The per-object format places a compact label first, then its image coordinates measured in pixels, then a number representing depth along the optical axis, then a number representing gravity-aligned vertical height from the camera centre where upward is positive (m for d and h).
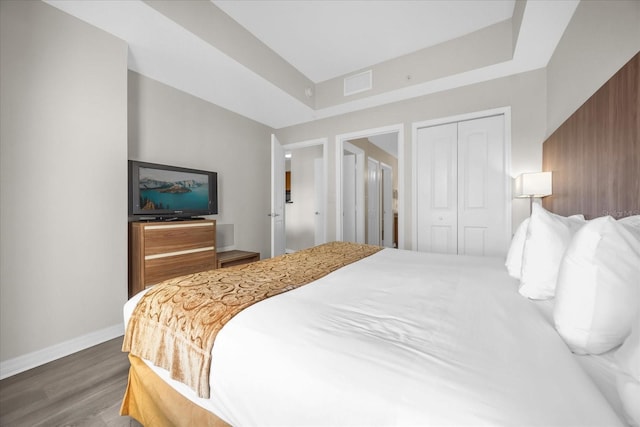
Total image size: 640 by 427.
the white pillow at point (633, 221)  0.82 -0.03
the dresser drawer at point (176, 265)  2.37 -0.54
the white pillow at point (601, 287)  0.63 -0.19
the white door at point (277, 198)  3.31 +0.19
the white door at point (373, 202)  5.70 +0.24
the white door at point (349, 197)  4.93 +0.29
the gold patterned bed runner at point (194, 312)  0.87 -0.38
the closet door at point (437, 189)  3.17 +0.30
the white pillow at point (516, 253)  1.36 -0.23
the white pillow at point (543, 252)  1.00 -0.16
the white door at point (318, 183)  5.17 +0.59
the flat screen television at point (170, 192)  2.50 +0.22
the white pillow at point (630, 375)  0.50 -0.34
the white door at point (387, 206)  6.54 +0.16
